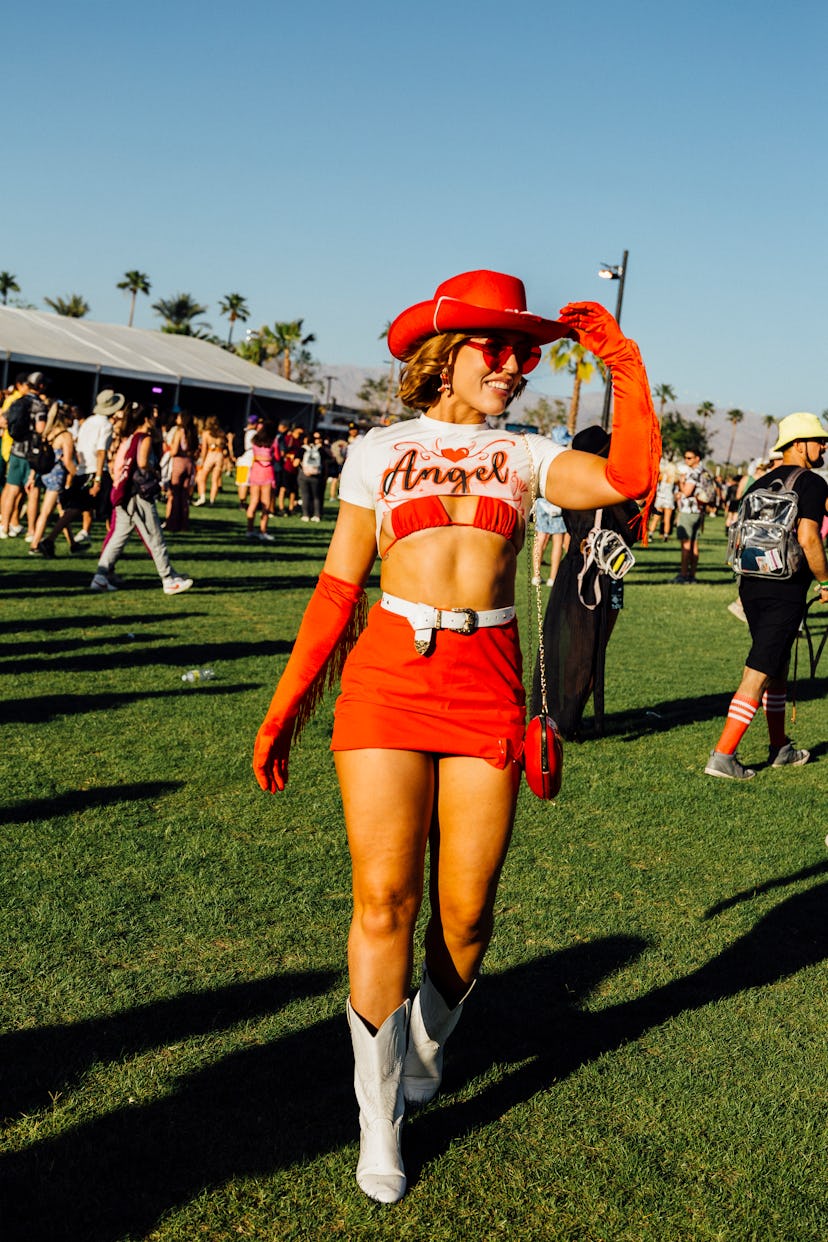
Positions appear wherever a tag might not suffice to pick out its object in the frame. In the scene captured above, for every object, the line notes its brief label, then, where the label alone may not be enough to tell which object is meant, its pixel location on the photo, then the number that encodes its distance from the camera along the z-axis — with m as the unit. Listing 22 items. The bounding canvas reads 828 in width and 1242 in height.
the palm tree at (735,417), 166.25
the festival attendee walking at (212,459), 24.58
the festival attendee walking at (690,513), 17.45
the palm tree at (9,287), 106.06
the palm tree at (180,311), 92.24
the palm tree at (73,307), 89.25
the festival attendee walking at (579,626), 7.11
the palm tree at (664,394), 135.52
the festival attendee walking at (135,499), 11.48
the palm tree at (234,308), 99.81
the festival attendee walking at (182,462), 17.11
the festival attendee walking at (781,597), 7.01
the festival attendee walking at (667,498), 25.75
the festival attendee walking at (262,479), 18.89
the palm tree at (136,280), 102.19
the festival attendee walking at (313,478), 23.30
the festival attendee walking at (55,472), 13.82
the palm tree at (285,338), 89.50
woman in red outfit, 2.97
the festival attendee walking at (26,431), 13.62
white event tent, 35.19
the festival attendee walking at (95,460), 13.38
